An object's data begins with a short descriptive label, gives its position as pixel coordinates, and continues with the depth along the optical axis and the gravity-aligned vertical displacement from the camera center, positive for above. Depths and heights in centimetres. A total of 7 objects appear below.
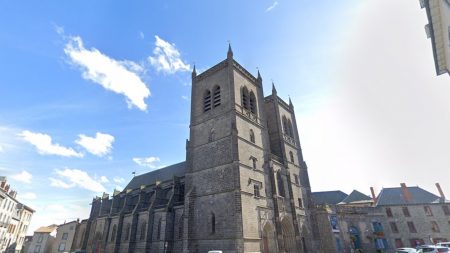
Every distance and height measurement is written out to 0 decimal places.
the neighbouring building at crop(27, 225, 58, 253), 5328 +156
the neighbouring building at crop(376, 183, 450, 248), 3416 +245
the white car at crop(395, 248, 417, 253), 2028 -111
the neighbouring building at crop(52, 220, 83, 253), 4462 +194
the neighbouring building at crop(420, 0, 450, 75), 937 +794
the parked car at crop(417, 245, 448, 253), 1790 -98
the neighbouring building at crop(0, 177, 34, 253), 4097 +541
